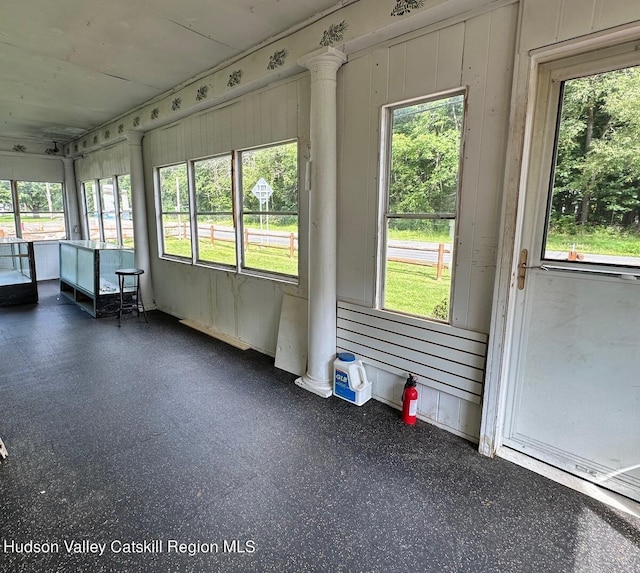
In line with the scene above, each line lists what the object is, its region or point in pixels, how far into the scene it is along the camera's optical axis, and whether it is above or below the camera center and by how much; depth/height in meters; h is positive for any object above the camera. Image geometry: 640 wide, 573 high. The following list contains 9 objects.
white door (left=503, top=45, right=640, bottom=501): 1.71 -0.22
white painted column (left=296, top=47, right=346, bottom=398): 2.55 +0.00
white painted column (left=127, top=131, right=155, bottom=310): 4.95 +0.08
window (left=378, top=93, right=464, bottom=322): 2.22 +0.13
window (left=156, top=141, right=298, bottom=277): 3.34 +0.13
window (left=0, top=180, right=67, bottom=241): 6.77 +0.14
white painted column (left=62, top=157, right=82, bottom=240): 7.27 +0.37
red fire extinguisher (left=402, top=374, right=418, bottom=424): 2.43 -1.16
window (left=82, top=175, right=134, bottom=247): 6.04 +0.17
